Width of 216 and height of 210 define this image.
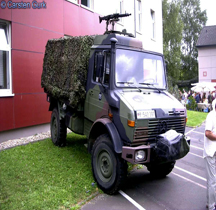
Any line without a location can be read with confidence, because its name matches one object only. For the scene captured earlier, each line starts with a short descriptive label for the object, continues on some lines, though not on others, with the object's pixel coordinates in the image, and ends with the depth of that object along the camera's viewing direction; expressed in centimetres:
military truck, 440
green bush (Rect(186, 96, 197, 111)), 2020
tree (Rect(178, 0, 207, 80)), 4606
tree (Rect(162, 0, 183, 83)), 3569
